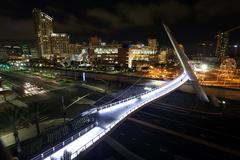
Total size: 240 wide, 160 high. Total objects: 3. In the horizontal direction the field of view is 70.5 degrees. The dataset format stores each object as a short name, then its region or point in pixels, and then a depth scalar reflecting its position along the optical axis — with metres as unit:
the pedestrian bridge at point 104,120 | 18.58
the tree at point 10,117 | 26.02
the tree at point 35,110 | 30.29
